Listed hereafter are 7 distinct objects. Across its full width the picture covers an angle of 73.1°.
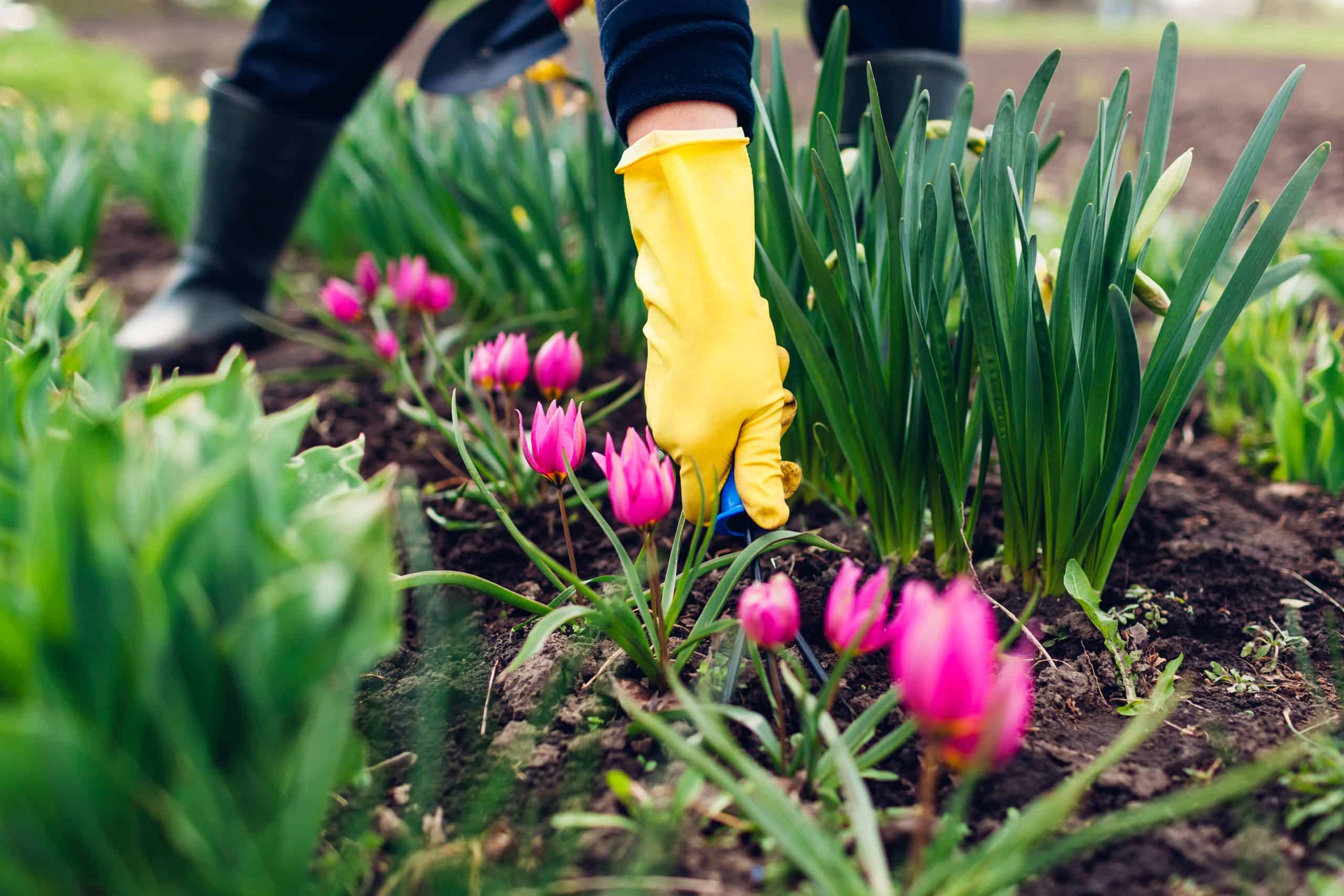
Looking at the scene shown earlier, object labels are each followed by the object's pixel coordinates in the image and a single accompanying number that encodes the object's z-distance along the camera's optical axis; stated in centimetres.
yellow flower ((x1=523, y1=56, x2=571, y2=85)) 177
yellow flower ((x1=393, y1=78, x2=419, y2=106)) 235
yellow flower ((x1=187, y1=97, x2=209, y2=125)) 349
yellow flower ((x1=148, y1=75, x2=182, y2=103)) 414
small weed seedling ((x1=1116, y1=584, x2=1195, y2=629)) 120
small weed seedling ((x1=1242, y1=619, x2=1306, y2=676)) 113
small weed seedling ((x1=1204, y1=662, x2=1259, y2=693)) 108
